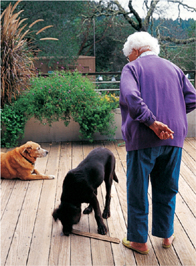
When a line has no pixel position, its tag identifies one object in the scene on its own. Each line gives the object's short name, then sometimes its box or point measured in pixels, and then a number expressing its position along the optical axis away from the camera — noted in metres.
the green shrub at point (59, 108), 4.35
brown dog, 3.29
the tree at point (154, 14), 8.52
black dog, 2.13
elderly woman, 1.74
